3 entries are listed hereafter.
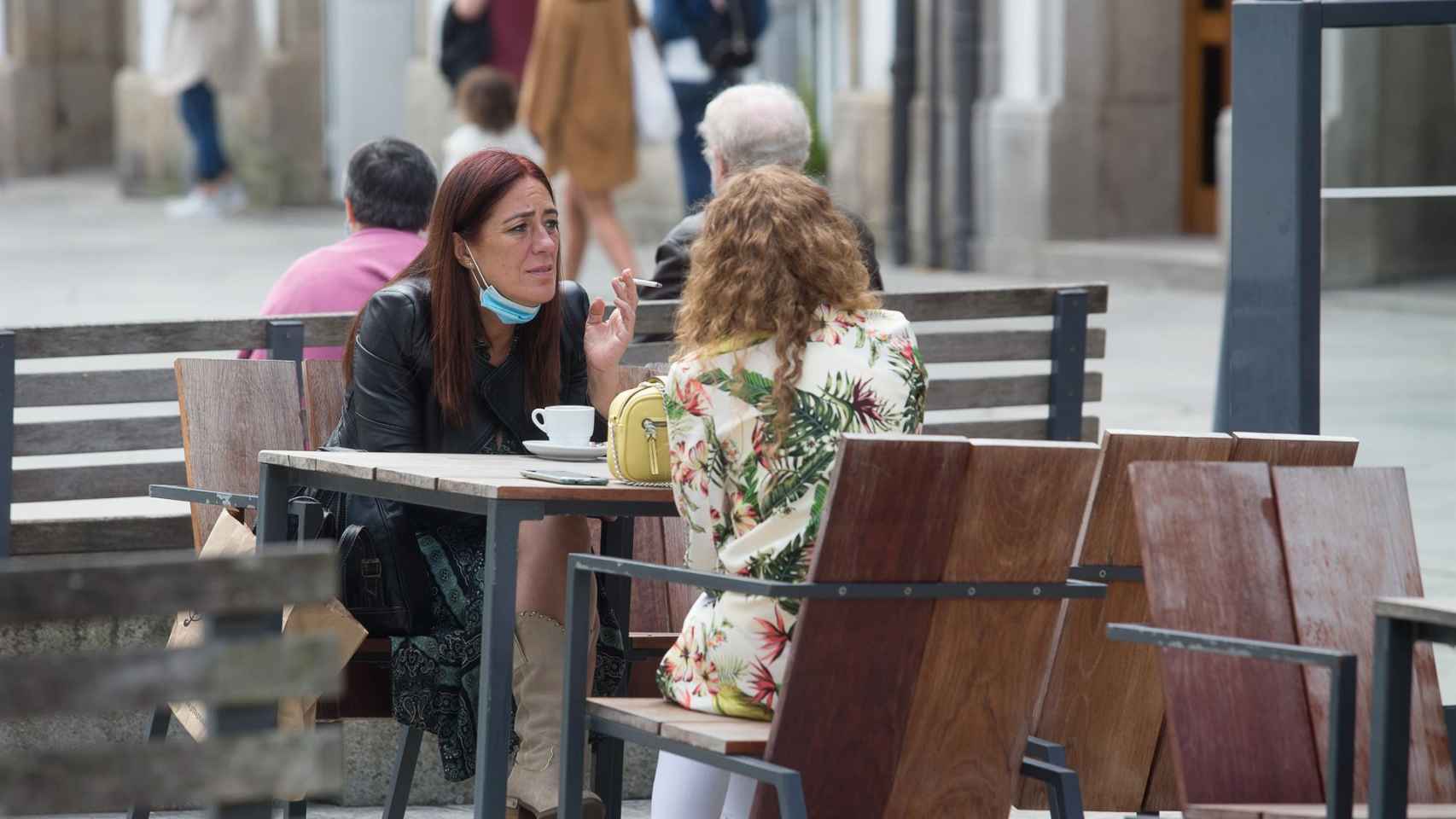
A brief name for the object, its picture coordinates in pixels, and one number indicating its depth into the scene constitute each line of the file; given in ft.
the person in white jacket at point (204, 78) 124.57
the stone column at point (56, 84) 153.07
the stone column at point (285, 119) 129.29
